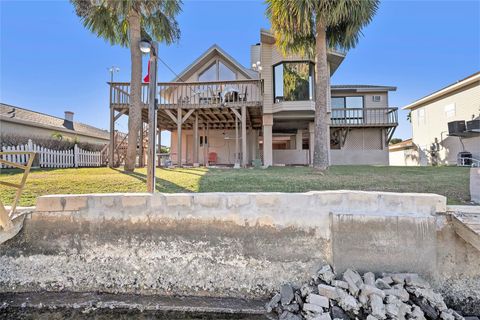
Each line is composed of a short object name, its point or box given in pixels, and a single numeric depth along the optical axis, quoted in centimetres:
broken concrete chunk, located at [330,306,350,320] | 289
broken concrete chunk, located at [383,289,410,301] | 304
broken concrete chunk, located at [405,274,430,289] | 323
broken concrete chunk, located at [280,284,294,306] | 319
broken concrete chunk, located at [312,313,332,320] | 283
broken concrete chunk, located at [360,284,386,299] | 300
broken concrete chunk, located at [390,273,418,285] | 328
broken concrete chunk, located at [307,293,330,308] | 299
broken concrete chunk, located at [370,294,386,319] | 286
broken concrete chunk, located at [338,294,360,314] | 298
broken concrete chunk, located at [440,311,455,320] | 293
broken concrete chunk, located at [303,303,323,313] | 295
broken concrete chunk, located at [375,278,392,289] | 319
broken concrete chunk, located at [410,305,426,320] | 286
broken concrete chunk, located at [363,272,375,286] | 324
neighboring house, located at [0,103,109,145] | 1230
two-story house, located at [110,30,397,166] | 1157
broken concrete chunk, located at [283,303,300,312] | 307
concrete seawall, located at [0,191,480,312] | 348
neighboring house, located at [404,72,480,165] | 1309
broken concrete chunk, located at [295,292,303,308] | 315
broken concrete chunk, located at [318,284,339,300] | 305
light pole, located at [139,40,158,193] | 453
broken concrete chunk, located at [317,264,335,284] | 332
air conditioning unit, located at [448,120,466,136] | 1304
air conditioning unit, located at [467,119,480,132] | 1234
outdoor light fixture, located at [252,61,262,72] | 1542
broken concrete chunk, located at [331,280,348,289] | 319
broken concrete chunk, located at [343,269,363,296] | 312
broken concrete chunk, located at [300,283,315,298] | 323
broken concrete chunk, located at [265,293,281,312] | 320
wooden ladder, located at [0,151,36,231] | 333
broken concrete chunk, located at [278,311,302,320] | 290
